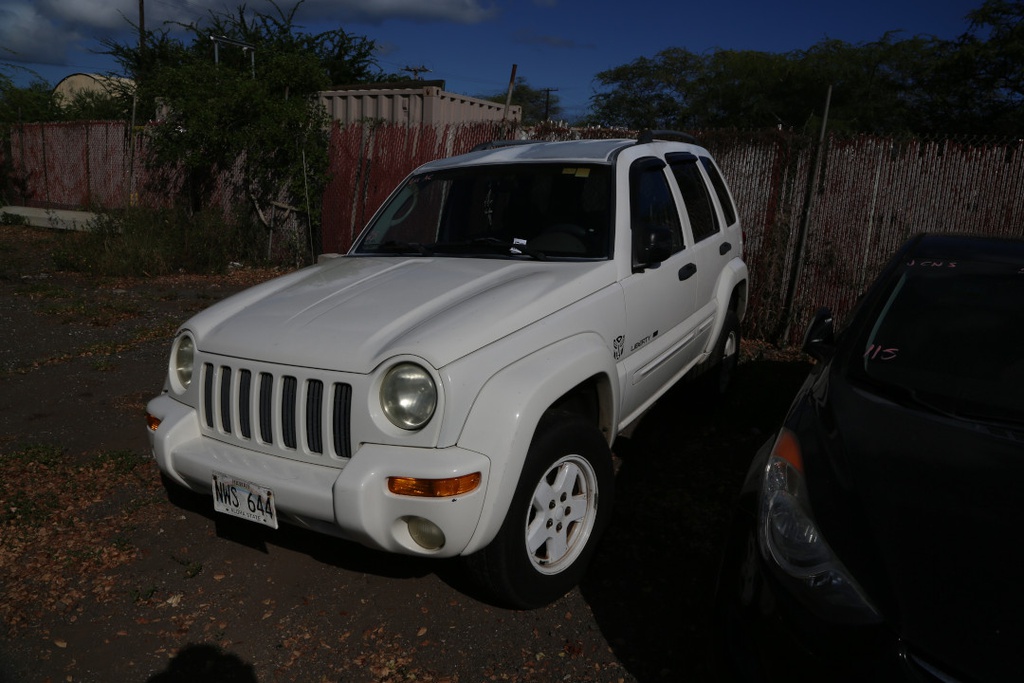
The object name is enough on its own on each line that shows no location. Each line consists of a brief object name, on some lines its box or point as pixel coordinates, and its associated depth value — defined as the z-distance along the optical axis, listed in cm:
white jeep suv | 271
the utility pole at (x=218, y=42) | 1714
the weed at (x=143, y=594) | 329
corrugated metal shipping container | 1095
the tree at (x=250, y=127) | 1146
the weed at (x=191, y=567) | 346
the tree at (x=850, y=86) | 2138
